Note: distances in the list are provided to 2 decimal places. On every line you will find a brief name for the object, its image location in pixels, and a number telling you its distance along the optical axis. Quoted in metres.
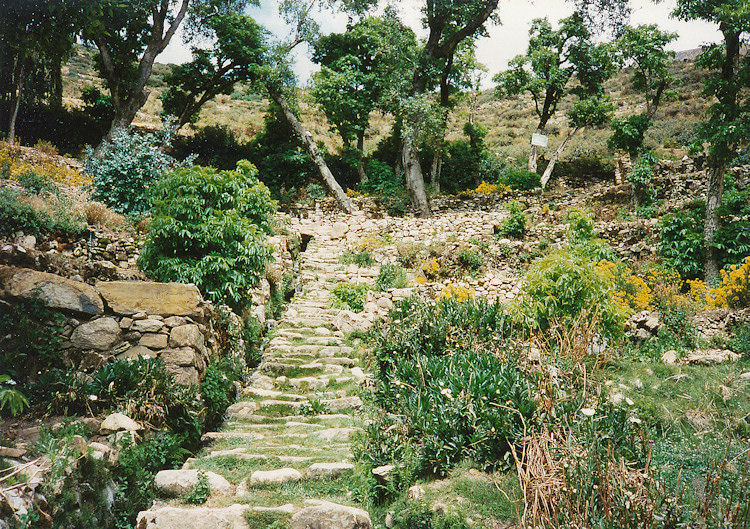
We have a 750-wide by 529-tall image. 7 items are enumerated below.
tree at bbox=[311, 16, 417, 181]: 16.28
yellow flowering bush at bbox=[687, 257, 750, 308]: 7.86
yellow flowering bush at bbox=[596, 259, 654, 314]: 8.29
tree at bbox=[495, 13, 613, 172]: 18.25
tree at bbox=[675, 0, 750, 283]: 9.31
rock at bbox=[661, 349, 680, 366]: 6.46
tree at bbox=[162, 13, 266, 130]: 17.22
